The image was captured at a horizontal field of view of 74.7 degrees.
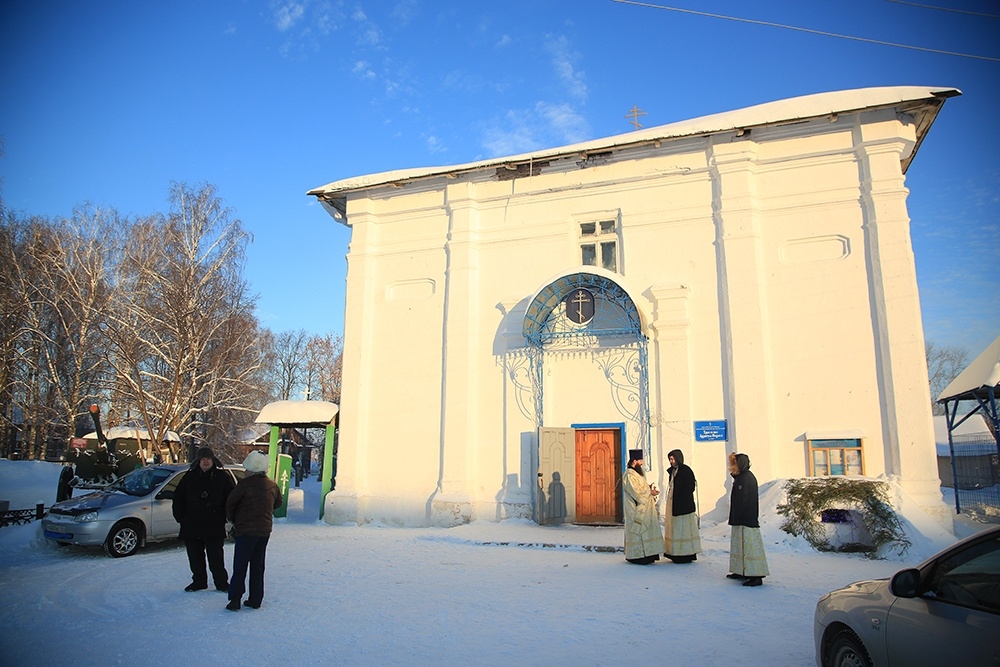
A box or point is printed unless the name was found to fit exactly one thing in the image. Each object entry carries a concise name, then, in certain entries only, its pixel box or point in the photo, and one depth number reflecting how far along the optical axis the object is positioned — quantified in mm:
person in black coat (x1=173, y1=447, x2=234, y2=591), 7504
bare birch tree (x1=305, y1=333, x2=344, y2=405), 48875
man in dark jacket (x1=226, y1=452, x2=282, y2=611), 6664
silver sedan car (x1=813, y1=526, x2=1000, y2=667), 3201
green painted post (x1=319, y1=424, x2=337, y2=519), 16312
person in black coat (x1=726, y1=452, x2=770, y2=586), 7914
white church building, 13203
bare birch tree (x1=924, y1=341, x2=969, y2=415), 56969
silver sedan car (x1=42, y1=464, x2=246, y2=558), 10258
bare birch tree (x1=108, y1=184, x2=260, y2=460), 22922
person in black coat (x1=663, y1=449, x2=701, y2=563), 9141
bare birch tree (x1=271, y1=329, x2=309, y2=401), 54750
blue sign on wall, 13617
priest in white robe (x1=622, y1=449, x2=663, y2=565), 9234
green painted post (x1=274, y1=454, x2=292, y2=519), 17266
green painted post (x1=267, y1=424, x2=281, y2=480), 16719
